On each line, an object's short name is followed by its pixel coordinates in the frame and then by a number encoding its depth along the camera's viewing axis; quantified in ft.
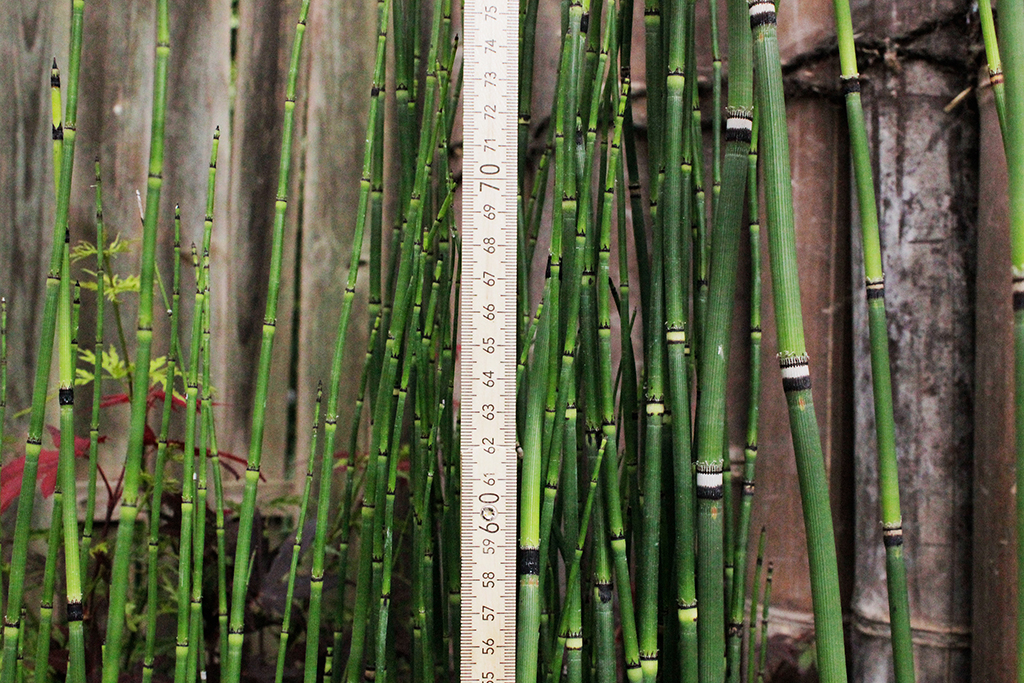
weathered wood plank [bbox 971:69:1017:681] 1.59
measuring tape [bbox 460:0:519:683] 1.38
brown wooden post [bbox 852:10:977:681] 1.67
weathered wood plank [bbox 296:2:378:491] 2.11
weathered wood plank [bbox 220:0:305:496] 2.08
